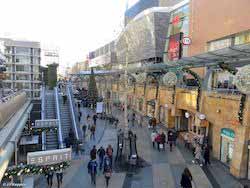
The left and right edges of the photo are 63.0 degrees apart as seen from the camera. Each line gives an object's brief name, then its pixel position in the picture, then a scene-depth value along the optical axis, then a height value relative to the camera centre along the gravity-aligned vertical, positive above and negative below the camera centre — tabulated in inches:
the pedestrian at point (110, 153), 452.4 -156.5
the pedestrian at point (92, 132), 654.6 -159.4
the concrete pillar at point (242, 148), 388.1 -120.8
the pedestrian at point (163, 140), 544.3 -150.2
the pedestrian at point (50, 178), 370.5 -176.7
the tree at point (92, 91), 999.2 -42.2
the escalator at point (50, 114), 593.4 -119.4
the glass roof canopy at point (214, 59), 354.5 +59.5
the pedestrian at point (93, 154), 435.0 -152.8
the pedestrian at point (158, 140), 545.6 -148.9
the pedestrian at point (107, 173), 371.9 -164.5
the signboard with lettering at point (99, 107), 794.5 -95.4
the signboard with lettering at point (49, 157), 347.7 -131.7
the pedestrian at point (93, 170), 383.8 -165.5
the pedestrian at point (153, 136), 565.8 -146.1
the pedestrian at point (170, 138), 546.1 -146.7
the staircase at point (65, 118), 655.8 -126.5
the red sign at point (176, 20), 1034.1 +333.7
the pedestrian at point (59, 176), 365.5 -172.6
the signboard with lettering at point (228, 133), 438.7 -104.7
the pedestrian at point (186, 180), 325.5 -152.0
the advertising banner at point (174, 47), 1009.7 +195.5
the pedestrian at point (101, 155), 442.6 -159.5
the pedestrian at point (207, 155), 457.0 -156.6
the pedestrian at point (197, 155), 466.4 -160.2
